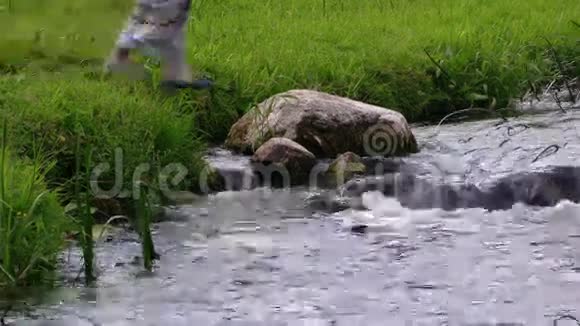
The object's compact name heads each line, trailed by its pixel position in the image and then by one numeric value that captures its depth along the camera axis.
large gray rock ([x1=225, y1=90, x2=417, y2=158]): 12.92
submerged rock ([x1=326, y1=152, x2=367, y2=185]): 12.22
